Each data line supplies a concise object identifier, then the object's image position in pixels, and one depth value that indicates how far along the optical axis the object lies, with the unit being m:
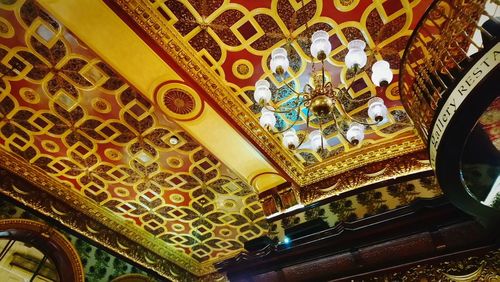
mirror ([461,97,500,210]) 3.72
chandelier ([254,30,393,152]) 3.80
